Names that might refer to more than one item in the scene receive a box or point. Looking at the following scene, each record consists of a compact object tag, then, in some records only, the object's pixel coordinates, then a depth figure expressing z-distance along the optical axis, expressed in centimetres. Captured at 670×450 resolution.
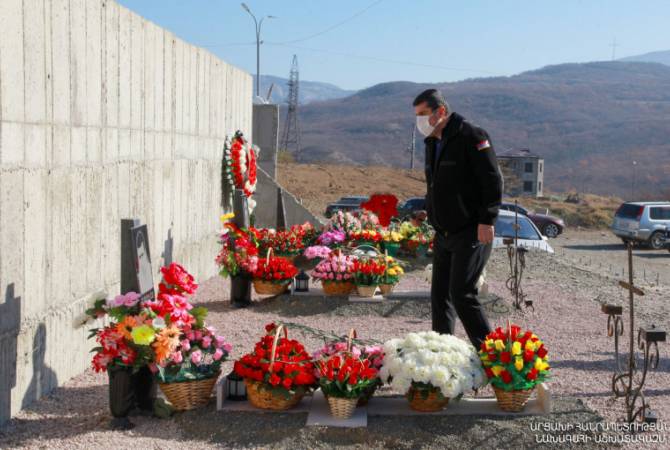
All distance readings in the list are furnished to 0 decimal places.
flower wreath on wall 1312
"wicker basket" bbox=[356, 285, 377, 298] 980
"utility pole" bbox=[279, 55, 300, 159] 9132
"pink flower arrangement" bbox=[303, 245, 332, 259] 1075
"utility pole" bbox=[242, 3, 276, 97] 3497
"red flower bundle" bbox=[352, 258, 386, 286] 984
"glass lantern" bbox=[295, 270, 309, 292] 1016
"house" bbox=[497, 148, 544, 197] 5750
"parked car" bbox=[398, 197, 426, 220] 2862
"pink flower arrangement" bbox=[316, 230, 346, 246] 1252
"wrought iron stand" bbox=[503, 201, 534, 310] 1006
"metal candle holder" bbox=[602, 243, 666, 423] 532
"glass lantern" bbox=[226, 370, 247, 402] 557
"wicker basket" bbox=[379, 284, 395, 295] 994
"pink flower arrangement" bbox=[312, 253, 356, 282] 987
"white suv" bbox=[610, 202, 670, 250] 2703
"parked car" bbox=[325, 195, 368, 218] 3050
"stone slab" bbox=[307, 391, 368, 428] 517
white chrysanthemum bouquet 520
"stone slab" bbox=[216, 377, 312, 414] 541
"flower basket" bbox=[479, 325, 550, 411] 529
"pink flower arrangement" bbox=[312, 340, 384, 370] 553
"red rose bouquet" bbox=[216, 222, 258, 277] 981
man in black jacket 580
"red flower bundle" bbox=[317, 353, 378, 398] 520
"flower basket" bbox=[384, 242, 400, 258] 1324
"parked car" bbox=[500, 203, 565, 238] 3200
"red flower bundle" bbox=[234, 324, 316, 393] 533
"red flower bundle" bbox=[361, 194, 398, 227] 1331
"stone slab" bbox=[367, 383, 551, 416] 536
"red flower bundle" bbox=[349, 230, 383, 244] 1295
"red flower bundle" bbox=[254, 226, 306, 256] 1209
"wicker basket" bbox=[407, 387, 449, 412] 529
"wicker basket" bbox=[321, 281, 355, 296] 988
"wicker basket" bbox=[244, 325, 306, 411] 533
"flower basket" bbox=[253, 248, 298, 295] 985
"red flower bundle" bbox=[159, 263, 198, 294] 578
